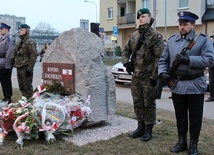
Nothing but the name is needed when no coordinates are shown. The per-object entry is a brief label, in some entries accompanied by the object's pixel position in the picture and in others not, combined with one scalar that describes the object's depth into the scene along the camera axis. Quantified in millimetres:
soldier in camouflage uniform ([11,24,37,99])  6813
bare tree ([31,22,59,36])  67762
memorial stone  5238
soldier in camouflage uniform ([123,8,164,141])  4676
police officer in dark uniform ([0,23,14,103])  7484
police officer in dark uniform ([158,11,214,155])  3906
